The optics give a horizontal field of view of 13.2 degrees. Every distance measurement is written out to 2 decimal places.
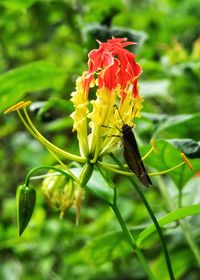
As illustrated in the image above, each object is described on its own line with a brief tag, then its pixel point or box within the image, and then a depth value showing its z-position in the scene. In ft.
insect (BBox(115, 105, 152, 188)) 1.60
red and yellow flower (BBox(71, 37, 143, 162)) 1.59
